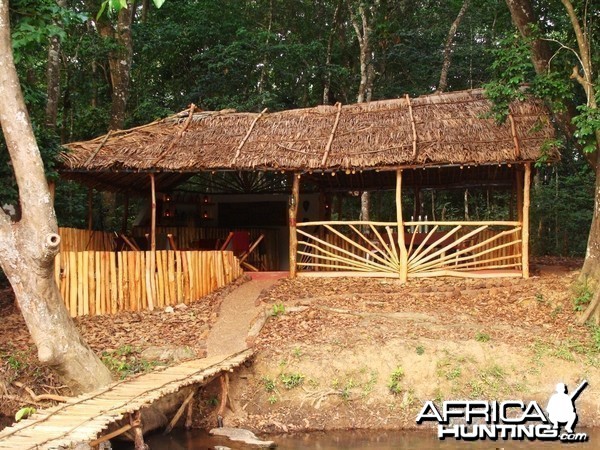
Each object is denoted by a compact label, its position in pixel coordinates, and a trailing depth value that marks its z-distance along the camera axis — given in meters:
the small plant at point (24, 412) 7.67
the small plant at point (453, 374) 8.81
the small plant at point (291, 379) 8.71
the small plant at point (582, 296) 10.13
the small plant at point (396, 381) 8.73
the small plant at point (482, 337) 9.24
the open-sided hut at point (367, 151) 11.55
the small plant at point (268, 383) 8.72
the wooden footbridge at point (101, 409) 5.52
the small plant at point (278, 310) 10.13
